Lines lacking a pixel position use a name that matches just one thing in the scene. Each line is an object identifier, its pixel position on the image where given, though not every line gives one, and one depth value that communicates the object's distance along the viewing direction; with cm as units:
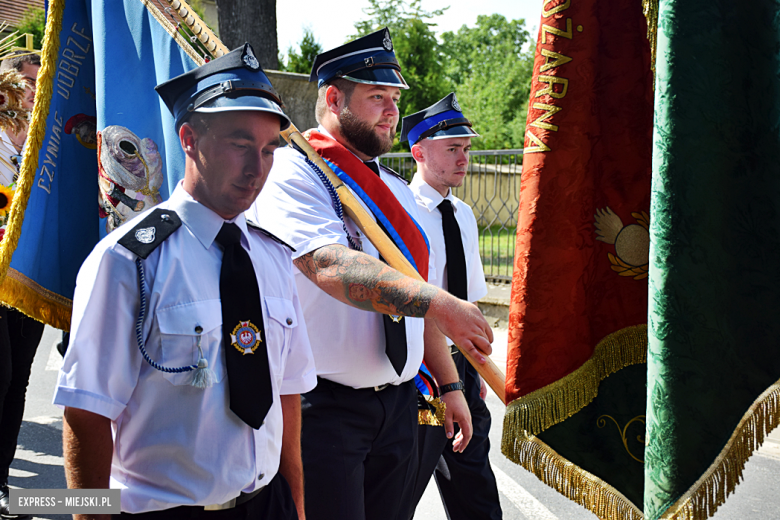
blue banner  260
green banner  129
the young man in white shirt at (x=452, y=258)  325
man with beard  211
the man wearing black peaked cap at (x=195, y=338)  145
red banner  151
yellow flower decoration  354
